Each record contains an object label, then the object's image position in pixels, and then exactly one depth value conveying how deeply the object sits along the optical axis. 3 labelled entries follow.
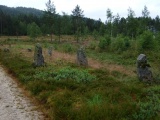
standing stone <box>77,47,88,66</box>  20.22
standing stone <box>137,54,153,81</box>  13.86
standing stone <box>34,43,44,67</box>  19.55
